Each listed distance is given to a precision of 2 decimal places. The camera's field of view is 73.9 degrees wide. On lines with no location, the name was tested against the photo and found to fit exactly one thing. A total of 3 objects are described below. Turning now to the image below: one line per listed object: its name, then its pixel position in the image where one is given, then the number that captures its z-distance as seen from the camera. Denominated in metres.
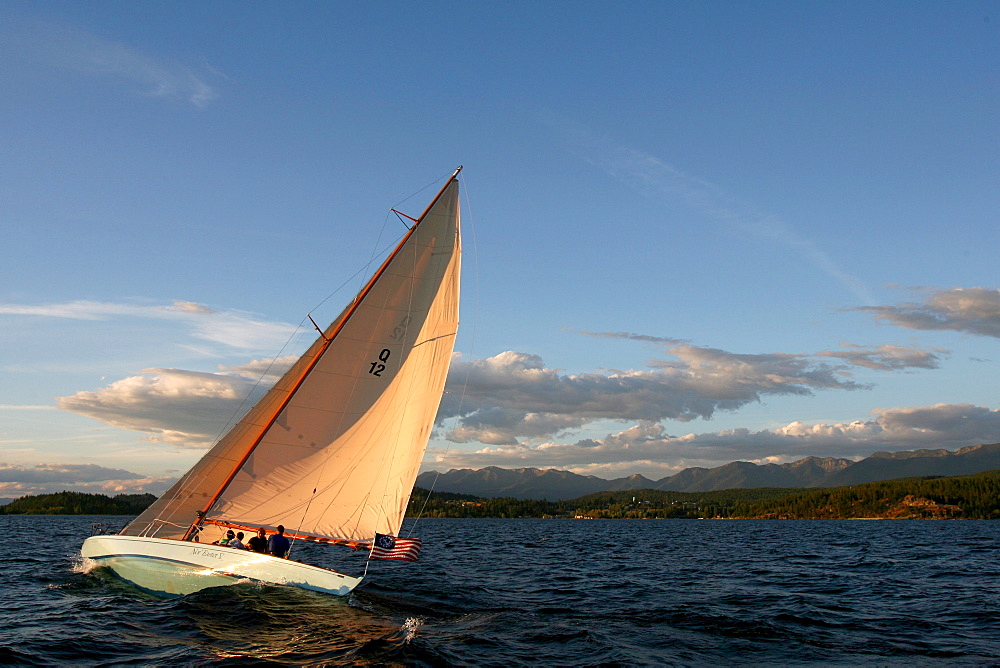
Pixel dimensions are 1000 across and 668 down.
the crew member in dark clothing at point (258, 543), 21.23
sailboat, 20.55
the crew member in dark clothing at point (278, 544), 20.59
